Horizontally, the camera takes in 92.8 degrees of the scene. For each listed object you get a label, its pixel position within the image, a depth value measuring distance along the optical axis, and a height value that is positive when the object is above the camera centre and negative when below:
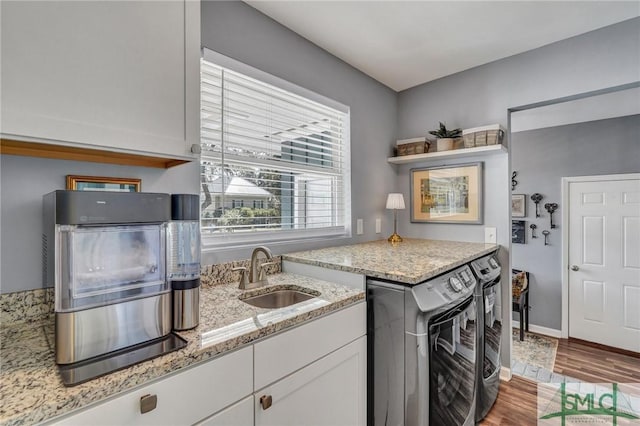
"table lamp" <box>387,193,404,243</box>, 2.67 +0.07
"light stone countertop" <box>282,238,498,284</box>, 1.48 -0.28
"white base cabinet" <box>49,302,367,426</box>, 0.80 -0.57
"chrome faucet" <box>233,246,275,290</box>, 1.54 -0.33
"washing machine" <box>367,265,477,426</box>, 1.39 -0.68
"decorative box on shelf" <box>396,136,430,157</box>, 2.72 +0.59
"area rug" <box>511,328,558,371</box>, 2.84 -1.44
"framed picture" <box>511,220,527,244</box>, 3.83 -0.26
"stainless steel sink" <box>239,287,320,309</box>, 1.57 -0.46
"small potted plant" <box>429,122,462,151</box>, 2.56 +0.63
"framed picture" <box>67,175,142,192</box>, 1.17 +0.12
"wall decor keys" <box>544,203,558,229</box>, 3.59 +0.03
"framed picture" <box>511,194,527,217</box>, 3.80 +0.07
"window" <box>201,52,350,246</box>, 1.67 +0.32
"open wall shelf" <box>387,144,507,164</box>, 2.31 +0.47
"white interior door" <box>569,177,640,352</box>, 3.15 -0.56
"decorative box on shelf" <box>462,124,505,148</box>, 2.29 +0.58
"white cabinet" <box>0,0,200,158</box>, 0.83 +0.43
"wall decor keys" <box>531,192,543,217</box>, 3.70 +0.15
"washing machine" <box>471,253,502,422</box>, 1.93 -0.85
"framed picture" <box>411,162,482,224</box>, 2.58 +0.15
